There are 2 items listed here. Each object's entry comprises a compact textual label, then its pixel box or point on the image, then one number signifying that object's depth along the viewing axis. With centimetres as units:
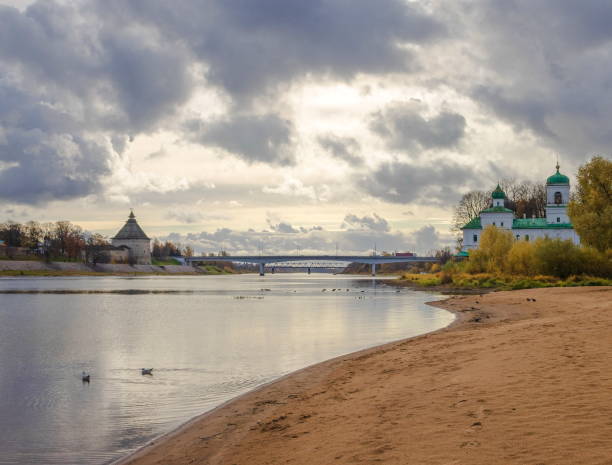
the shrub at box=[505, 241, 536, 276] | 6944
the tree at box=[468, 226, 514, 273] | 7769
